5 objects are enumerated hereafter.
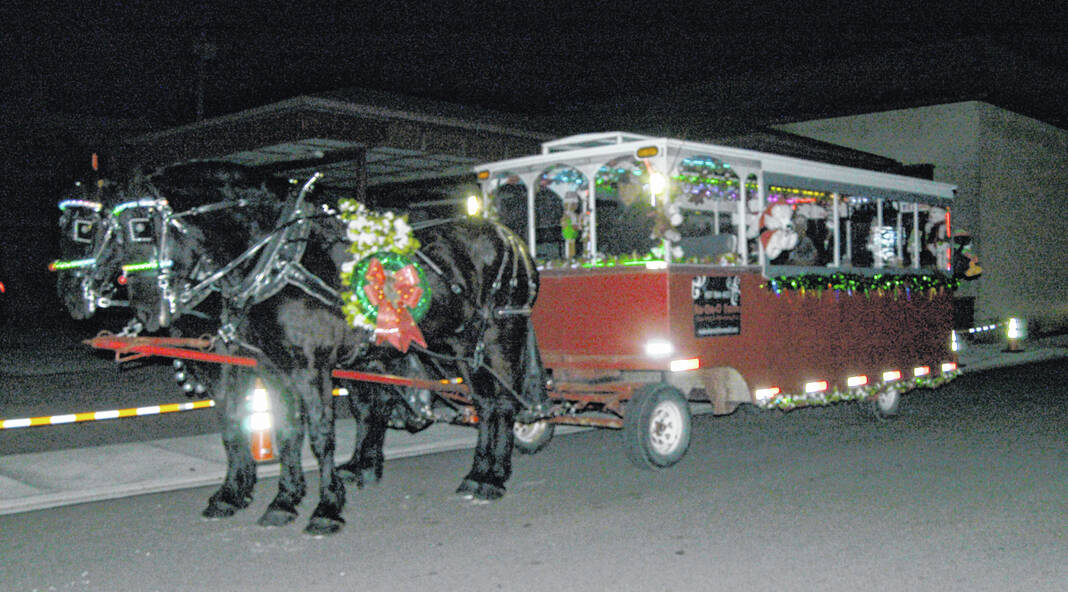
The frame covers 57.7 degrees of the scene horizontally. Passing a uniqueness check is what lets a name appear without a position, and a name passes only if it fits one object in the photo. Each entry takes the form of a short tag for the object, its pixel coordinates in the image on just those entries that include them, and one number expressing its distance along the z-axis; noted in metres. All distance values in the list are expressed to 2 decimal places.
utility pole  25.58
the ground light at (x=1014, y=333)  21.19
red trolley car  8.03
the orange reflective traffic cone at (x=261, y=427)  8.34
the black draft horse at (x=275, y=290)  5.98
